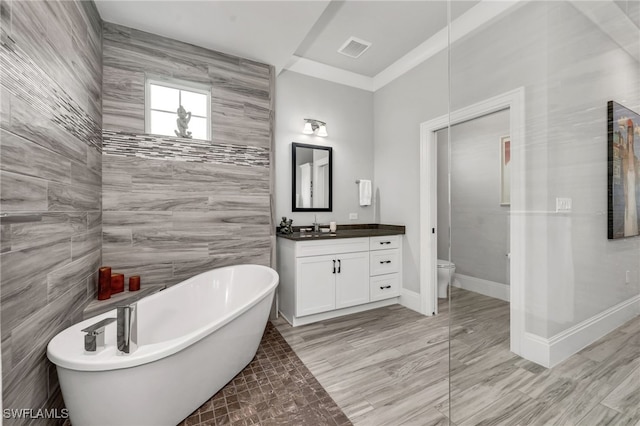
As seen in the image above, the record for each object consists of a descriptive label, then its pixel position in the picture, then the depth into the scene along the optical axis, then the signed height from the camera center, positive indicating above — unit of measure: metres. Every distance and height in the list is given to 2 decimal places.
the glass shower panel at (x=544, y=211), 0.98 +0.01
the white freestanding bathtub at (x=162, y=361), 1.11 -0.75
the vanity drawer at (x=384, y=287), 2.97 -0.84
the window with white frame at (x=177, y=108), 2.42 +1.01
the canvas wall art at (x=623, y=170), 0.94 +0.16
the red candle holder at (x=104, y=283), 1.94 -0.51
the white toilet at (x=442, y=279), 3.13 -0.80
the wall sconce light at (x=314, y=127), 3.18 +1.06
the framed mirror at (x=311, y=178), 3.14 +0.44
